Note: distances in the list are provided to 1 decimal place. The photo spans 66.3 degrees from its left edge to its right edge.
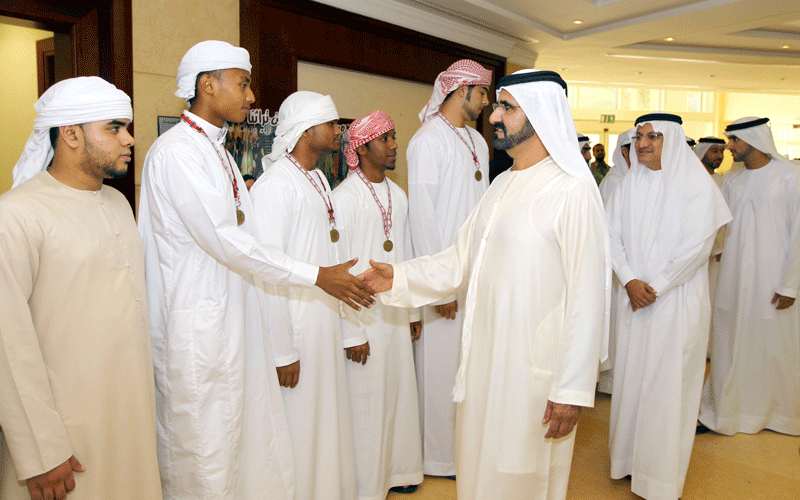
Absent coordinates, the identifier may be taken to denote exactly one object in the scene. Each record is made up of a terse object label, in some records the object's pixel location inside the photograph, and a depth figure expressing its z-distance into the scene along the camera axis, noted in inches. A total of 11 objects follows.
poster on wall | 161.8
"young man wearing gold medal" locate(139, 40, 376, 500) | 91.8
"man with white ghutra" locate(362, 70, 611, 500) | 84.2
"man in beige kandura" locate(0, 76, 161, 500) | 74.4
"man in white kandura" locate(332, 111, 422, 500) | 128.5
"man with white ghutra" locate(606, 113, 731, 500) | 131.5
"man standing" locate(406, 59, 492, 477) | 143.3
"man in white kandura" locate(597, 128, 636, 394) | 212.7
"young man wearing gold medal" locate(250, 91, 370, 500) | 110.3
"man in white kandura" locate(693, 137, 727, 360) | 257.3
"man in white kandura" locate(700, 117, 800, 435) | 178.5
